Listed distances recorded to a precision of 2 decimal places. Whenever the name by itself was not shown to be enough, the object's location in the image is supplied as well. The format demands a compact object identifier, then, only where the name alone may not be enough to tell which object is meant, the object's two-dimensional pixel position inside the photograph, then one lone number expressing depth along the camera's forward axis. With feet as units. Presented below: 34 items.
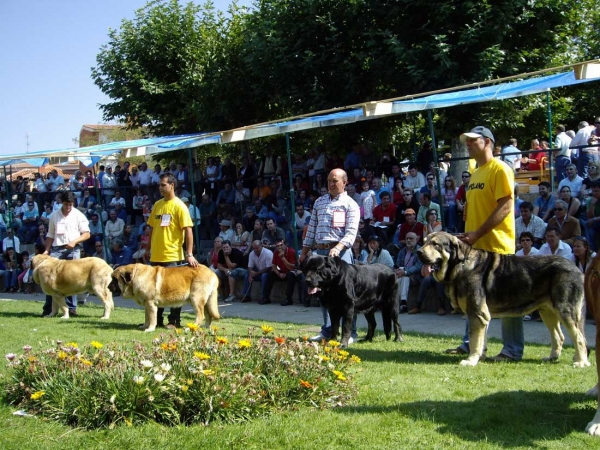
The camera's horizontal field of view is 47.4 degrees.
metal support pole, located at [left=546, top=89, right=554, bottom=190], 44.59
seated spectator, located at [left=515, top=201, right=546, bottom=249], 38.88
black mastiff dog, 26.45
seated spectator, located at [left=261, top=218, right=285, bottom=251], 52.65
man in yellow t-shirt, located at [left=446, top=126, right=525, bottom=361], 22.58
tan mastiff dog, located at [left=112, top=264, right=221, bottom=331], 32.32
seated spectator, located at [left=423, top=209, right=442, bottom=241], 42.57
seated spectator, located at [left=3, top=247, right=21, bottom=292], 65.87
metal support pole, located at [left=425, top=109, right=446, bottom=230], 39.50
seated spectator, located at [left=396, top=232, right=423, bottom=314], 41.37
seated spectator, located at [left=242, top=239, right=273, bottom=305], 49.70
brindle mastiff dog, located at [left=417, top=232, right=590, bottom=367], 23.09
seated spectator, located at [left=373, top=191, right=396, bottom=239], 48.67
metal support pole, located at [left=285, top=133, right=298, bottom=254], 47.01
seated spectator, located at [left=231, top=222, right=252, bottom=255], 54.70
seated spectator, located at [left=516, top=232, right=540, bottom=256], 36.50
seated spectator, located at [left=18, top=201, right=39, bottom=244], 76.48
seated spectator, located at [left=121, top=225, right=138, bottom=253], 64.90
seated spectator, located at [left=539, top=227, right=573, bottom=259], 35.40
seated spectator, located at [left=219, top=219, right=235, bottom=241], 56.49
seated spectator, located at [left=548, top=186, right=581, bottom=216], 39.60
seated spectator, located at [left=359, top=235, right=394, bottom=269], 41.70
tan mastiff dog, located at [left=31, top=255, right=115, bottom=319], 38.40
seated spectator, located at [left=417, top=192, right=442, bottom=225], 45.77
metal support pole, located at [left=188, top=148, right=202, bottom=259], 55.11
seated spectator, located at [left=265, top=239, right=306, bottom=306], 47.42
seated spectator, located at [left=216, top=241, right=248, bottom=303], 51.21
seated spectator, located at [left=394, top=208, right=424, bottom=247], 44.71
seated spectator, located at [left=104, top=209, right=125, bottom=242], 68.18
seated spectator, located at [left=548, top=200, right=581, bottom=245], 37.68
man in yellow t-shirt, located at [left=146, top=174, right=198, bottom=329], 32.76
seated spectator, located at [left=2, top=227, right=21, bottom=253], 67.46
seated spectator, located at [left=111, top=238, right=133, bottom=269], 61.11
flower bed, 16.87
